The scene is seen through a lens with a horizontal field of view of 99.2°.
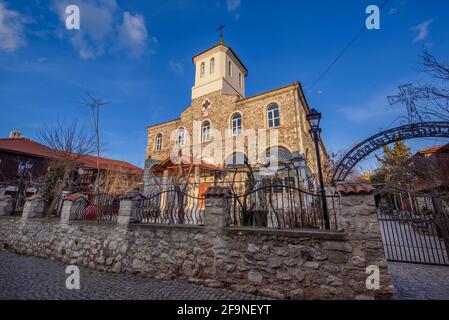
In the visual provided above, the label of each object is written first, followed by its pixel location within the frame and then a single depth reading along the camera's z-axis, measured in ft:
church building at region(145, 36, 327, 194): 44.93
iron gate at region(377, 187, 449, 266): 16.45
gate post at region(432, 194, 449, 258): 16.60
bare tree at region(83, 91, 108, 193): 40.53
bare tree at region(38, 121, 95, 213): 32.50
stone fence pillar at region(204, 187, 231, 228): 13.24
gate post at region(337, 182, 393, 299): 9.24
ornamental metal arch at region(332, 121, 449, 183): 24.49
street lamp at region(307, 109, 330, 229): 16.68
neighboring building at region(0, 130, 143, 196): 53.67
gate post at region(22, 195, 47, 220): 23.30
